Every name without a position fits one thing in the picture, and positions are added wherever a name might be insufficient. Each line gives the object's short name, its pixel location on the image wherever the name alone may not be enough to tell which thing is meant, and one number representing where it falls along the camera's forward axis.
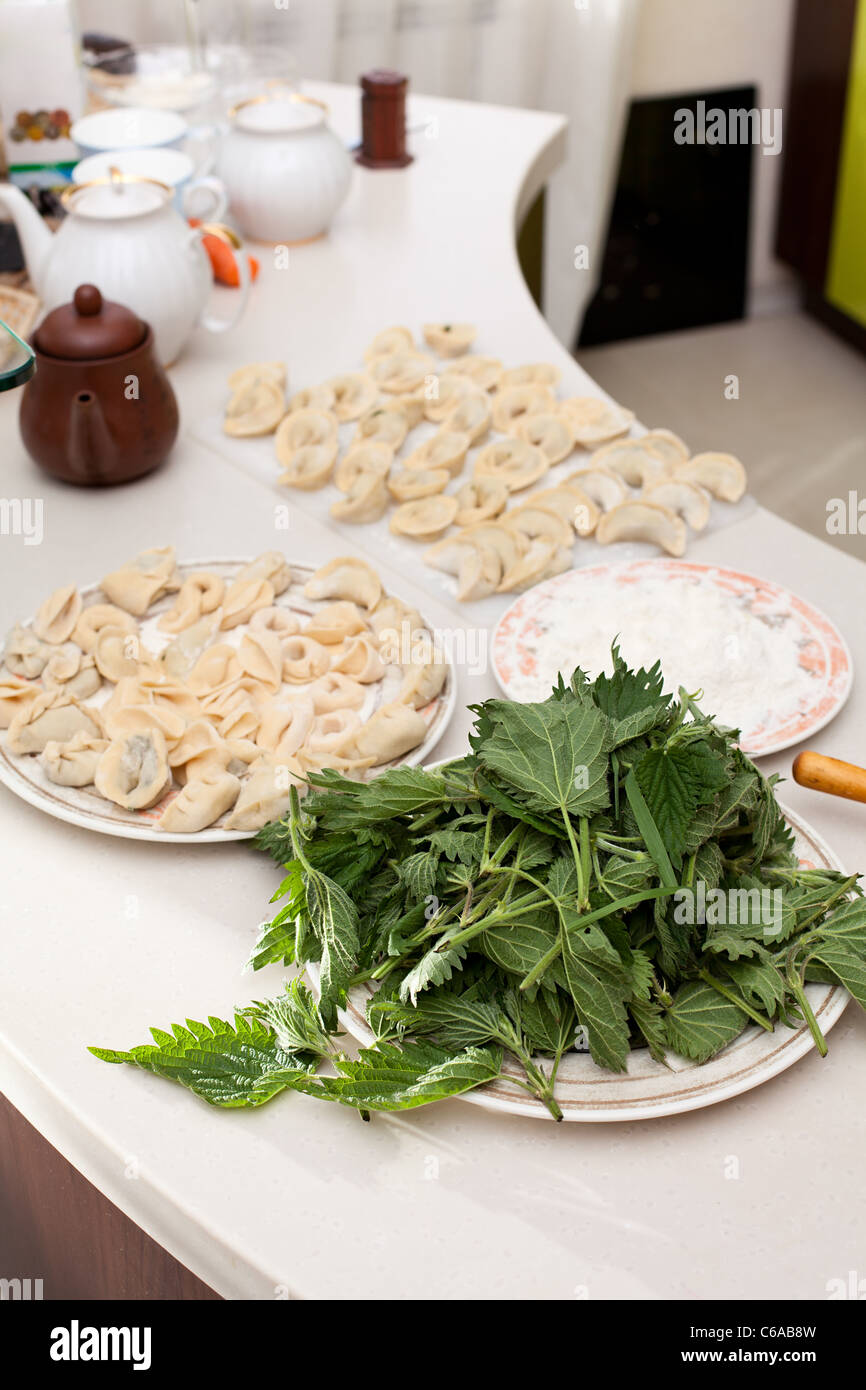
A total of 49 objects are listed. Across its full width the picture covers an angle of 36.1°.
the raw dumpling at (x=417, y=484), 1.37
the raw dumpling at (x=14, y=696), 1.05
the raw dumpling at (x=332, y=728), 1.01
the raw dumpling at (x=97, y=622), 1.14
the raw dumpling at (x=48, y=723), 1.02
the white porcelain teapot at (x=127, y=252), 1.52
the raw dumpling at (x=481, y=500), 1.33
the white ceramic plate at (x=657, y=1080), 0.75
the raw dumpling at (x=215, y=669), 1.09
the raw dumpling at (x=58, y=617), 1.15
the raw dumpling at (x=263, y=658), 1.10
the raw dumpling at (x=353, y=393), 1.52
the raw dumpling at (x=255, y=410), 1.50
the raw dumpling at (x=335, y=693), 1.07
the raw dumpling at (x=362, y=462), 1.40
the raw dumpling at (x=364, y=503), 1.34
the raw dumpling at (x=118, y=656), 1.11
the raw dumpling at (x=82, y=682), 1.09
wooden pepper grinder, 2.04
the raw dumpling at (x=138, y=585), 1.19
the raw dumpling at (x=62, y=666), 1.10
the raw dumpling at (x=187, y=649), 1.12
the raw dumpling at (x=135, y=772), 0.98
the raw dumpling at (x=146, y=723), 1.02
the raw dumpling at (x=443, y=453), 1.41
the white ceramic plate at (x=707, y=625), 1.06
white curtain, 3.00
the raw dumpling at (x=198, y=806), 0.96
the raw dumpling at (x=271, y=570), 1.21
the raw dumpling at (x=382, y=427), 1.46
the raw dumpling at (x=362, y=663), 1.10
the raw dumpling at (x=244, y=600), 1.17
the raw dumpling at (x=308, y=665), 1.11
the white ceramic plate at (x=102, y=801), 0.96
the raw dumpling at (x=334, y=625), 1.14
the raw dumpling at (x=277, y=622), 1.15
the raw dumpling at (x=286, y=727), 1.02
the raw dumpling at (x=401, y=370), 1.56
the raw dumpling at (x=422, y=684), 1.06
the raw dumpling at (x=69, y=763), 0.99
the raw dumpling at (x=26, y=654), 1.11
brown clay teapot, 1.33
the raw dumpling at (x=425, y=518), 1.32
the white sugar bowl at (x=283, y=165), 1.83
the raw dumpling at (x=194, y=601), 1.17
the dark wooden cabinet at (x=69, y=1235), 0.84
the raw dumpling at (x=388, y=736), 1.00
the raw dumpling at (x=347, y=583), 1.19
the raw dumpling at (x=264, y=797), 0.95
